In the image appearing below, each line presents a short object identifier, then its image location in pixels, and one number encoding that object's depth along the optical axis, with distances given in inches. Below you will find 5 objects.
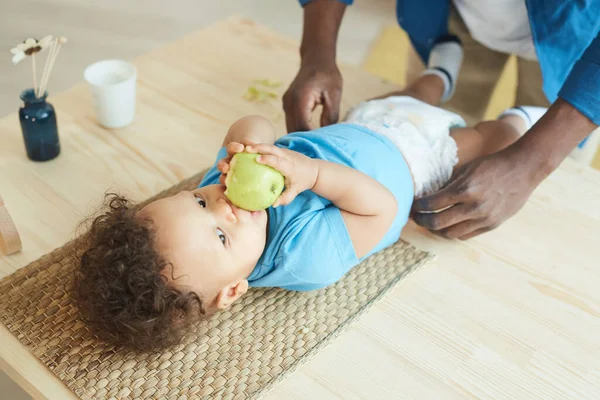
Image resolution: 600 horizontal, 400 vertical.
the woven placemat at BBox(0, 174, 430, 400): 33.6
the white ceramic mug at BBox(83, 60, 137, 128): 49.8
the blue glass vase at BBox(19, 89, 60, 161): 45.6
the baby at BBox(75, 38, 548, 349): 32.7
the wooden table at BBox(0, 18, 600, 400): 35.5
